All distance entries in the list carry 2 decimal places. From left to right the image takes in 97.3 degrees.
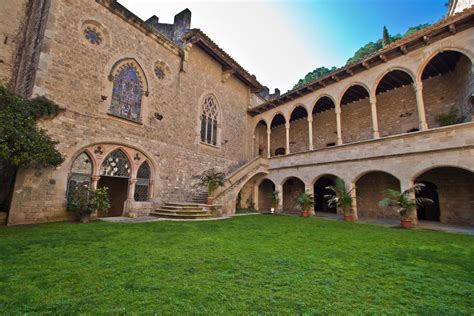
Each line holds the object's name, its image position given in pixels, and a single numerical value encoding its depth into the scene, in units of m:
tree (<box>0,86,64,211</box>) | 5.57
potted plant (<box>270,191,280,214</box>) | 13.50
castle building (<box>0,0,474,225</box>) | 7.62
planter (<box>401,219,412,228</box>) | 7.92
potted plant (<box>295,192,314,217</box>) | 11.44
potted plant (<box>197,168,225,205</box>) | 10.33
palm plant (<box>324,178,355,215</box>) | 9.99
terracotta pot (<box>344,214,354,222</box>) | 9.87
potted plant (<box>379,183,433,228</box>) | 8.06
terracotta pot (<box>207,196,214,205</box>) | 10.30
